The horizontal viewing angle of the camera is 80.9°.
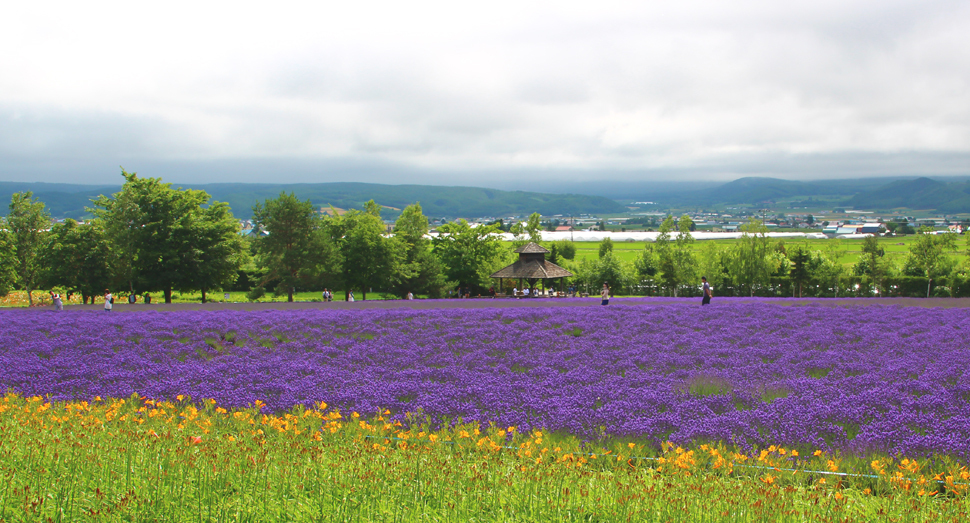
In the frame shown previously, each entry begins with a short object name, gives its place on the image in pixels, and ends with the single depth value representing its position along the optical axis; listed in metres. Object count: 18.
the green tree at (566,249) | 142.96
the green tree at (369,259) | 58.50
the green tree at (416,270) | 65.97
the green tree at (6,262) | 49.25
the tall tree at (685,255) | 70.19
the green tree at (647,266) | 87.25
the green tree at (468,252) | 74.88
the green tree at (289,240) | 57.84
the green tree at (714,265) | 69.62
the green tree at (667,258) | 73.31
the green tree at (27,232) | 48.34
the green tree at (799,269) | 67.12
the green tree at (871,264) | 68.02
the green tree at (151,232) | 43.25
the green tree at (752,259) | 66.75
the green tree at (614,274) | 78.31
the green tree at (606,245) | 136.85
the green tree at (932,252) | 61.69
